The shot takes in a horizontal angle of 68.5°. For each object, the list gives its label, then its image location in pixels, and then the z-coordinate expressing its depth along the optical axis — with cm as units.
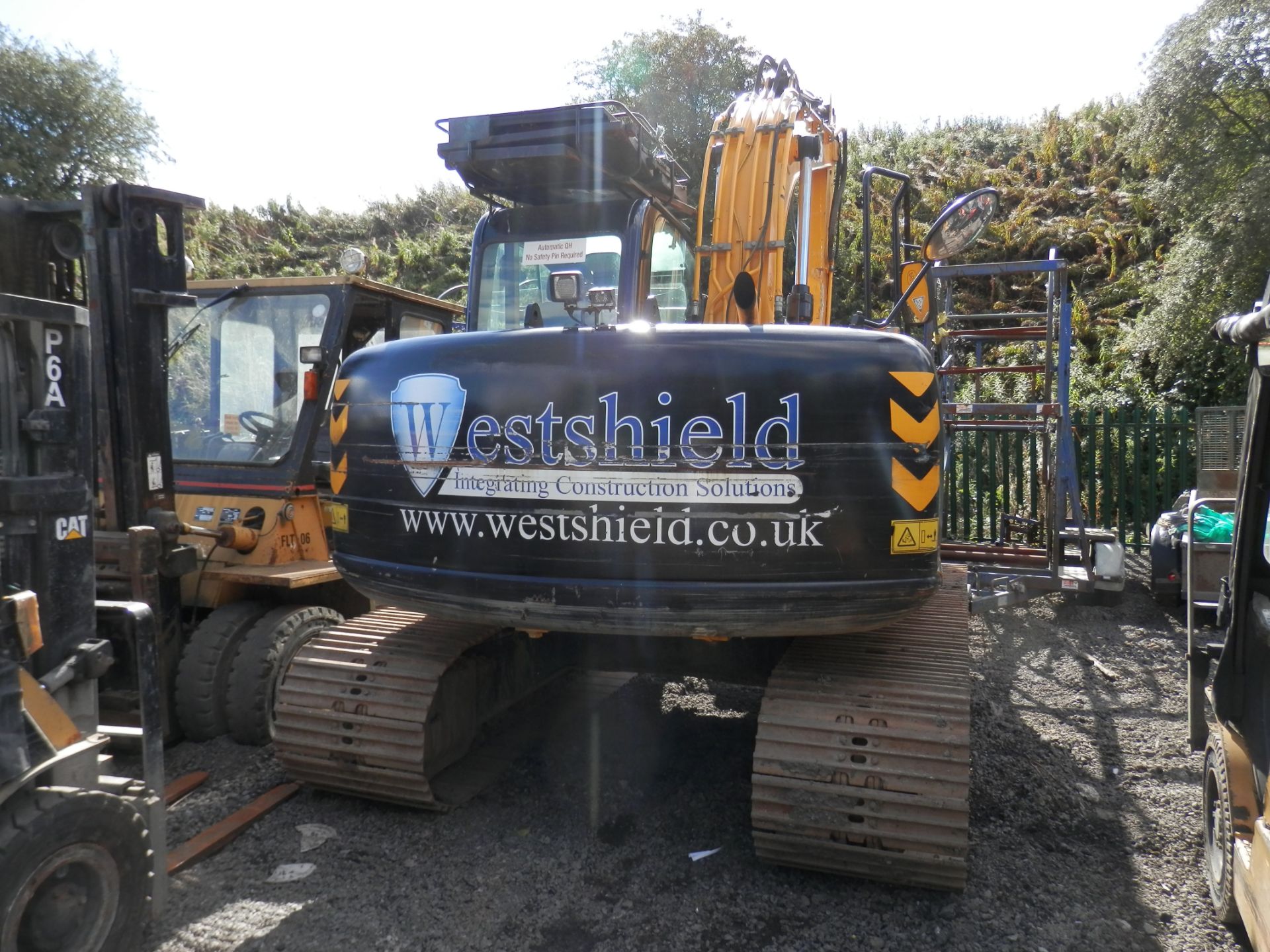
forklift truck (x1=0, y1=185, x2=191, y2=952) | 236
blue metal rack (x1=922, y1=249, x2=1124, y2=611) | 658
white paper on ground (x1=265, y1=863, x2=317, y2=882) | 325
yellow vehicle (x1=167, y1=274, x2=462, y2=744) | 459
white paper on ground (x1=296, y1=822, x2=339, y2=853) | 349
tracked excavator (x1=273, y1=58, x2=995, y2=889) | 284
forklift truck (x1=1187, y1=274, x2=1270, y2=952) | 272
